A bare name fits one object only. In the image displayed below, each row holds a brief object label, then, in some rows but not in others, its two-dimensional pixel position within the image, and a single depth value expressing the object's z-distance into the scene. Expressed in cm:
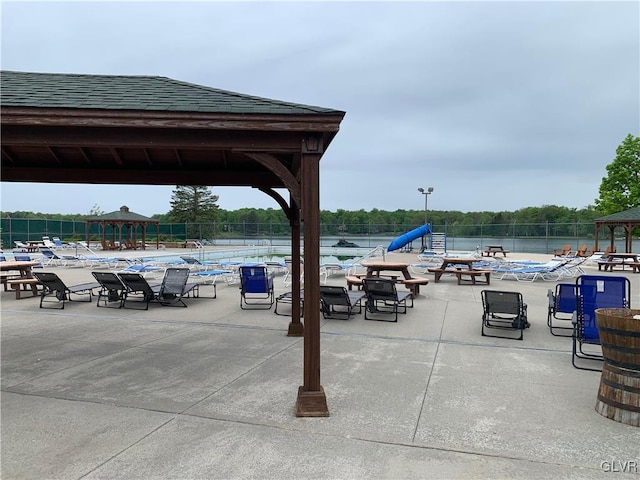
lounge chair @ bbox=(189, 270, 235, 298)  1238
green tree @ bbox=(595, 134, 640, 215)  2969
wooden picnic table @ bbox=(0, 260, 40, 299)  1041
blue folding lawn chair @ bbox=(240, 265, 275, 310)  916
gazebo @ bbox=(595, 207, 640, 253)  2089
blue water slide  1910
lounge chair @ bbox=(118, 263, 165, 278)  1477
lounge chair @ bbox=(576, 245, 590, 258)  2288
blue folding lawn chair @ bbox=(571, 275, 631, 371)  522
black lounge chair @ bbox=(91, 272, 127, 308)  901
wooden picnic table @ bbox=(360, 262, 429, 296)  1040
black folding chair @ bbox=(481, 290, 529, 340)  667
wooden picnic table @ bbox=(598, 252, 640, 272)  1703
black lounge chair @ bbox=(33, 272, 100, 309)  916
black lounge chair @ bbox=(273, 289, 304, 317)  968
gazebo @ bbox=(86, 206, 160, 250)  3114
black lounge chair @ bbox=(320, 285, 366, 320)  783
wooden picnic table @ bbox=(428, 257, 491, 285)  1300
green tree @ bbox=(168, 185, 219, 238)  5412
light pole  3005
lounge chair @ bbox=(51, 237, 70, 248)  2708
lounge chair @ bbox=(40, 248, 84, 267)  1845
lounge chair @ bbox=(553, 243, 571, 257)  2297
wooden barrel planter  362
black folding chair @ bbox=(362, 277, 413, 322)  802
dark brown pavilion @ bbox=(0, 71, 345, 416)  391
